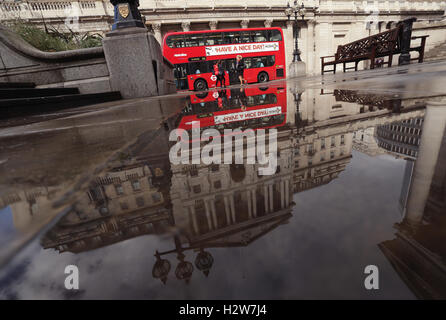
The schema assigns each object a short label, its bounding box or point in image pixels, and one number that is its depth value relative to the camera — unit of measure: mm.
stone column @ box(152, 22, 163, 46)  21781
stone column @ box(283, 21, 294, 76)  26325
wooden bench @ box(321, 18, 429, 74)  7757
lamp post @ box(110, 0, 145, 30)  5535
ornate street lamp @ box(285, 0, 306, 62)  15766
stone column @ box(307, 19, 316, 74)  26844
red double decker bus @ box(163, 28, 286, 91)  12562
